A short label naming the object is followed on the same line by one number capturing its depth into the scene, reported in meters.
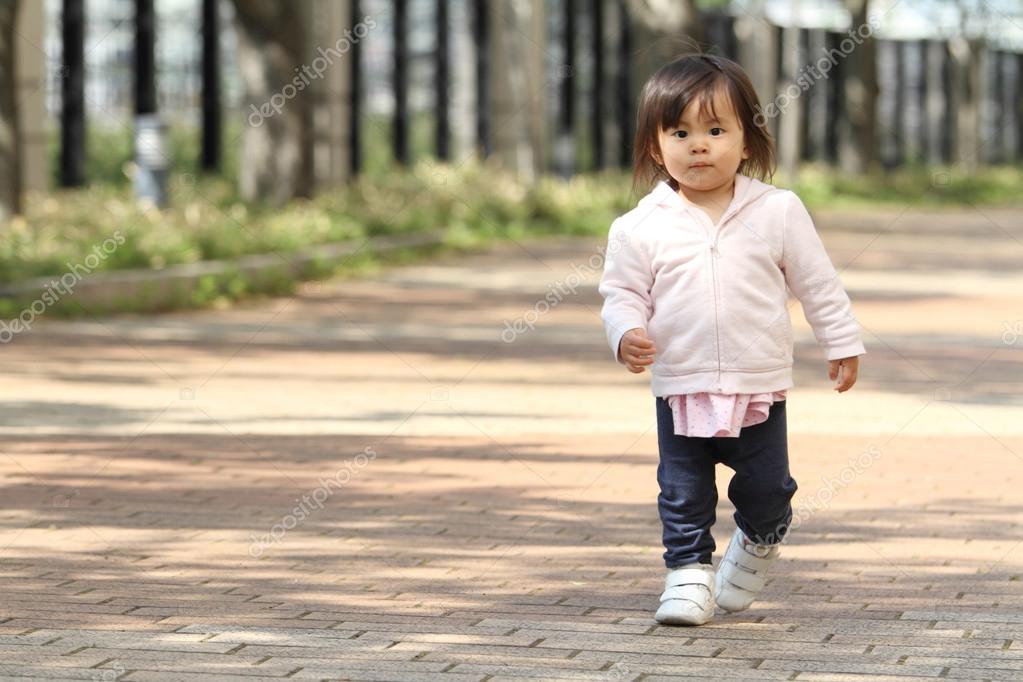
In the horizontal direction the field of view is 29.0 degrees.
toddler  5.09
